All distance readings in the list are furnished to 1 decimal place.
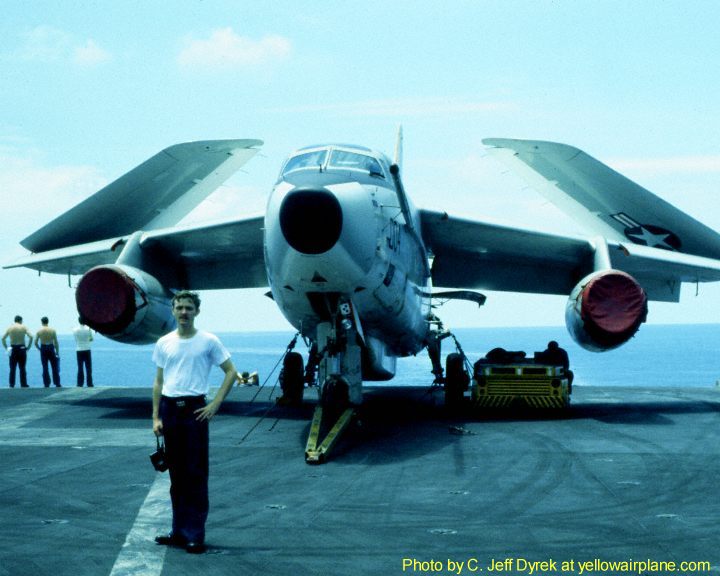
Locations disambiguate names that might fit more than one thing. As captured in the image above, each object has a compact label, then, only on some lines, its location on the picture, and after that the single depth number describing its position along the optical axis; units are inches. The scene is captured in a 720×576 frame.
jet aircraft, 462.9
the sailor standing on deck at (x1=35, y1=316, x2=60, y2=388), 946.4
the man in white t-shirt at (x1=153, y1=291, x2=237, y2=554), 263.7
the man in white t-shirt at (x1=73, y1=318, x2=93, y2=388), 922.1
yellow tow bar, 422.6
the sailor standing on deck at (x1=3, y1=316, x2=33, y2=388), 940.6
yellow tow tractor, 636.7
